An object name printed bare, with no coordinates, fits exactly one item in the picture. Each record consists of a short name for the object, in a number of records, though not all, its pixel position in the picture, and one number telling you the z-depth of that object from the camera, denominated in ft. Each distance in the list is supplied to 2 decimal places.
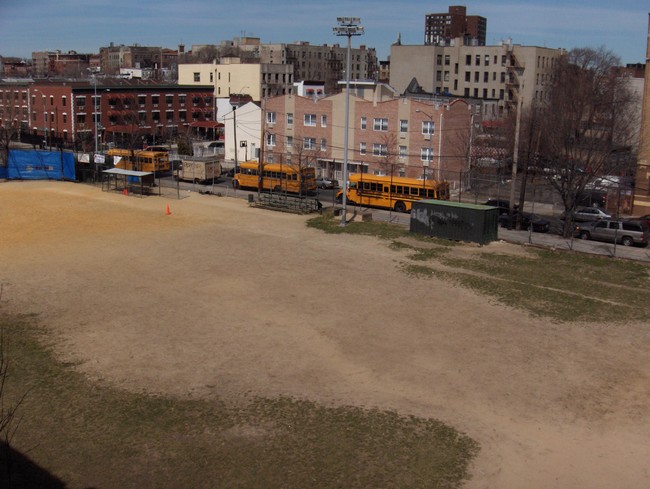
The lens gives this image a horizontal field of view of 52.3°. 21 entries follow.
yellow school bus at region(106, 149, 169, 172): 194.39
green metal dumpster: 117.22
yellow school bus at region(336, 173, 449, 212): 146.20
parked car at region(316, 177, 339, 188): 183.99
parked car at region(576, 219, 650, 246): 120.26
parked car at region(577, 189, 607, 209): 154.99
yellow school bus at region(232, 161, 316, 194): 165.48
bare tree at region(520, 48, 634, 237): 131.03
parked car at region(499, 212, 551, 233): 132.77
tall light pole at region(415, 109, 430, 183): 179.01
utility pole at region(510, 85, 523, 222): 123.95
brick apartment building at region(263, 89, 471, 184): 180.45
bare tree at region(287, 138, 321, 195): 195.72
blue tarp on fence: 186.80
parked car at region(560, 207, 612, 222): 135.95
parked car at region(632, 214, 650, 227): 129.51
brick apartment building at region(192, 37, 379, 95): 502.38
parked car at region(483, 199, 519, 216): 137.59
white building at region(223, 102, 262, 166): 218.18
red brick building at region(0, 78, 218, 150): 255.86
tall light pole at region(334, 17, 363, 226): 131.34
